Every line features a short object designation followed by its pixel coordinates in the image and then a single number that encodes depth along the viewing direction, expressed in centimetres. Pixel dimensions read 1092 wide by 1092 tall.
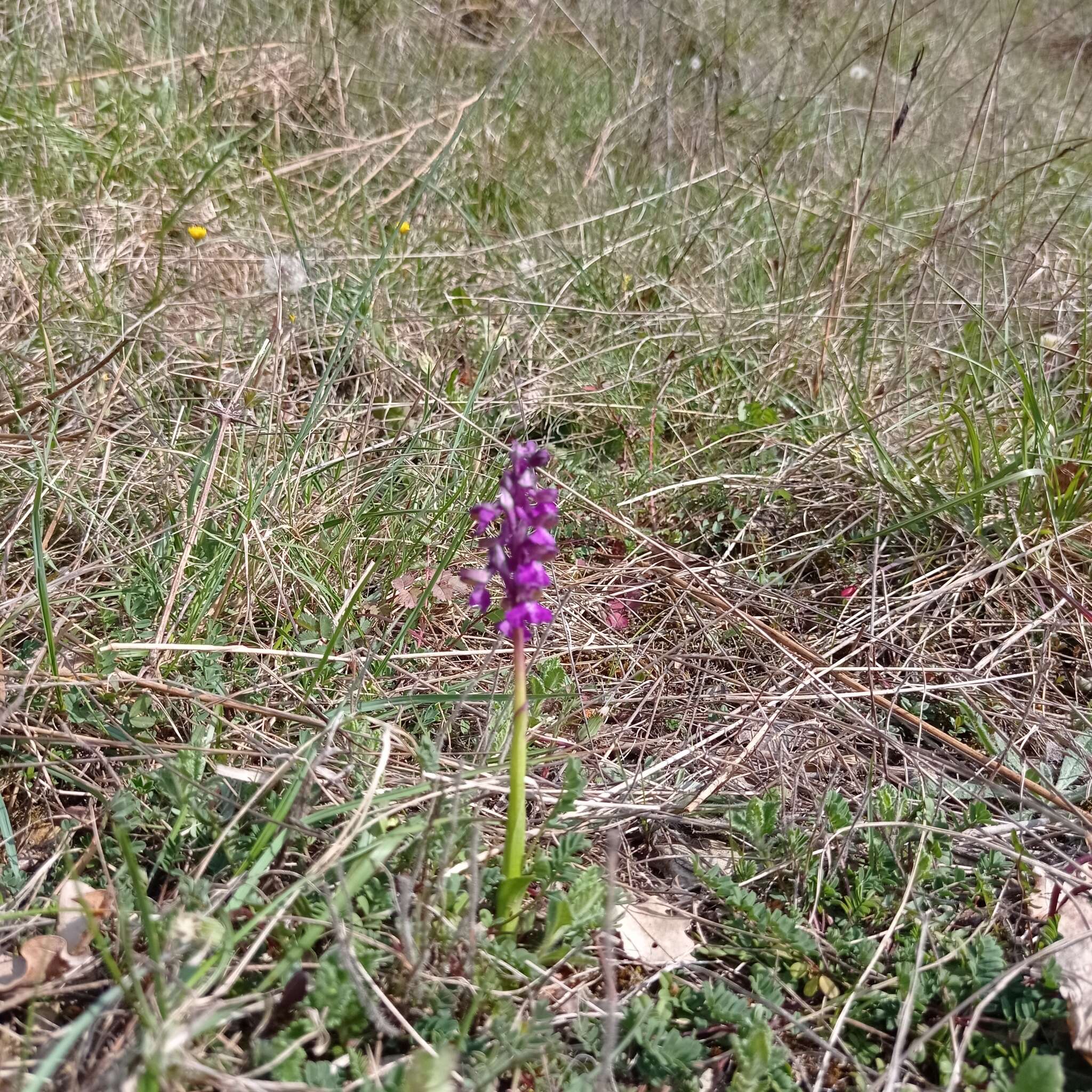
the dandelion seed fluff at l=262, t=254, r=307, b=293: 88
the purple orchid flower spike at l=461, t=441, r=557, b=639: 40
